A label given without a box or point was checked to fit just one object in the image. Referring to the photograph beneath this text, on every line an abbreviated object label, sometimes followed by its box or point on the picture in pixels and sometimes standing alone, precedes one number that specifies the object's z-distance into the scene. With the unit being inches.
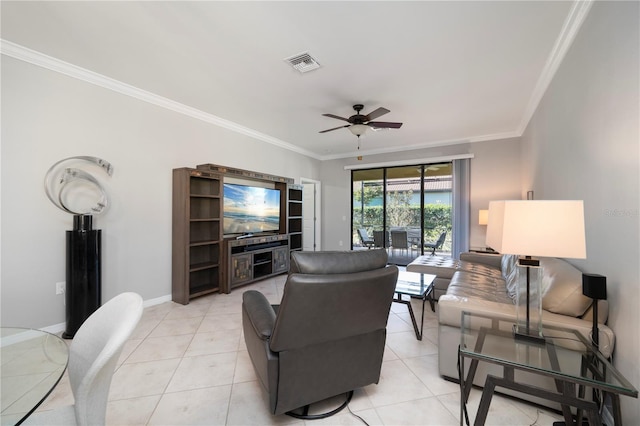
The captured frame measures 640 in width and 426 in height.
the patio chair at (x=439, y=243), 215.5
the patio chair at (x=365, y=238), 249.9
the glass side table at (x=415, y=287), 100.8
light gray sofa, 59.9
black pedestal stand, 97.8
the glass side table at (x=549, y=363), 42.3
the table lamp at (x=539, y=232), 50.3
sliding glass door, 222.1
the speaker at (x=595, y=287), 52.4
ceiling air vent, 96.8
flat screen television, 161.3
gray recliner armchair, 49.8
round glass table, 37.4
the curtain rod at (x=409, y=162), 205.7
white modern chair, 34.9
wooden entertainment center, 135.0
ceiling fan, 131.7
